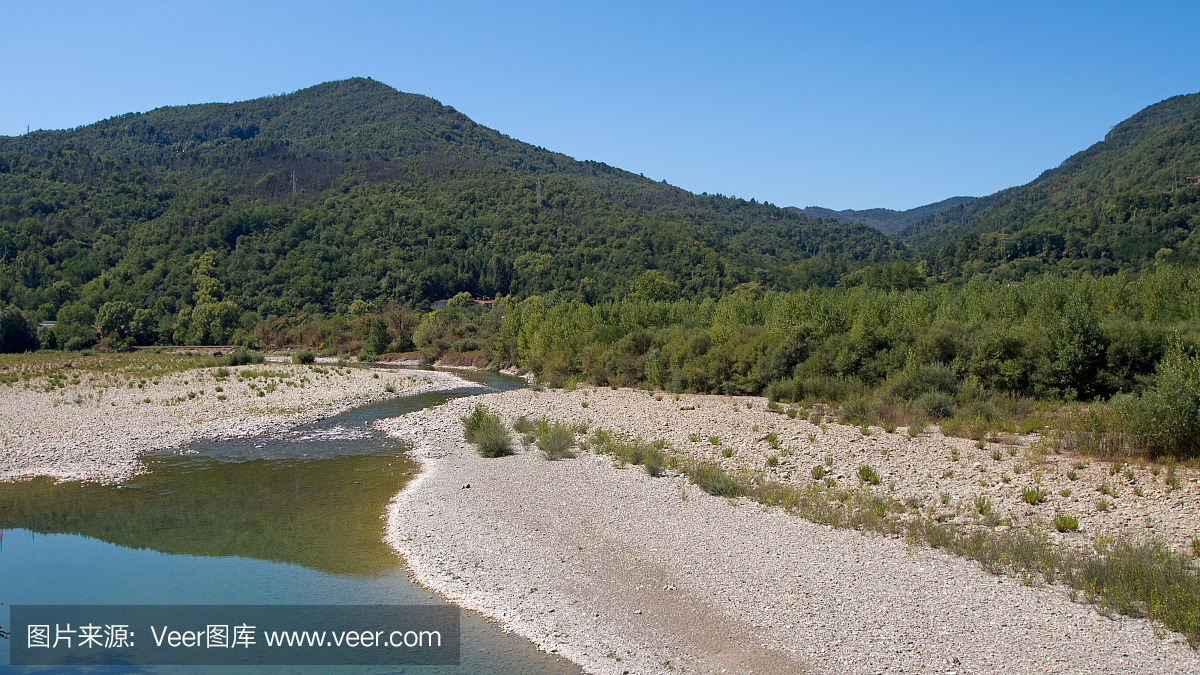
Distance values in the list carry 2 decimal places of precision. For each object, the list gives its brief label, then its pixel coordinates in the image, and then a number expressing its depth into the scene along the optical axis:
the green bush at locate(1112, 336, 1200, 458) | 15.62
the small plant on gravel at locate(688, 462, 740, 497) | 16.44
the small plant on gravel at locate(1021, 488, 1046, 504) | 14.02
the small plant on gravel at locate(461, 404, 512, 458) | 22.67
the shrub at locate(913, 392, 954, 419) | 24.14
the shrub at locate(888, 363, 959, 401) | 26.08
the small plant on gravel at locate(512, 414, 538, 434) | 25.78
